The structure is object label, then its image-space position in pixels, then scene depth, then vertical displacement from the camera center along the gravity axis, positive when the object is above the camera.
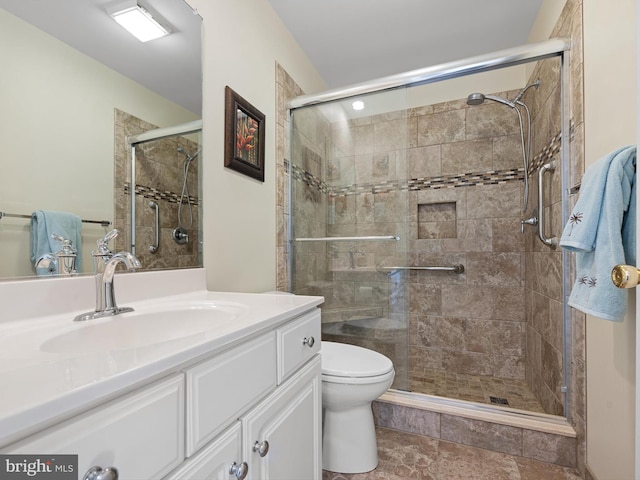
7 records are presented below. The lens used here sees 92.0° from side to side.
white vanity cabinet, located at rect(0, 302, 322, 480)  0.40 -0.31
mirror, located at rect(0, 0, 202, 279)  0.76 +0.40
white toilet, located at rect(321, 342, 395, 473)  1.31 -0.78
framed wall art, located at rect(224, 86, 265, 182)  1.47 +0.54
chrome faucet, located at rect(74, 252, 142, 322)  0.83 -0.11
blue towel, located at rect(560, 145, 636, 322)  0.96 +0.04
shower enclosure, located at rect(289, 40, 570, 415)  1.80 +0.12
